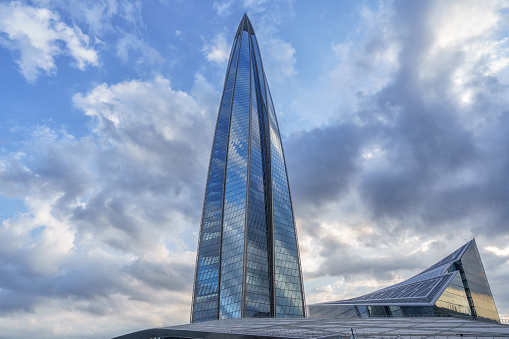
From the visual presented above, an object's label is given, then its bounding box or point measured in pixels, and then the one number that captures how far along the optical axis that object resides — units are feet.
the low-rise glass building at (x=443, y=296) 210.79
